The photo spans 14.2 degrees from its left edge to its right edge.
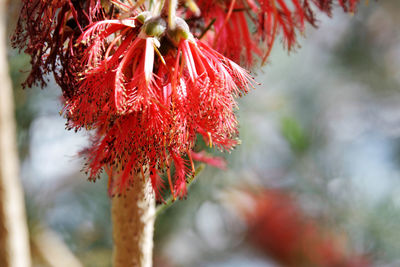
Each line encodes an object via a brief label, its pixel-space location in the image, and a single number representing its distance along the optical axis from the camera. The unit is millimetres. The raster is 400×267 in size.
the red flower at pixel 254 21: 596
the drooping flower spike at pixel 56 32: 547
